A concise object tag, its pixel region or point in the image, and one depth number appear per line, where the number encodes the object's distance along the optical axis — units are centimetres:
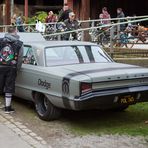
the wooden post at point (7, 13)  2582
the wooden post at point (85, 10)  2051
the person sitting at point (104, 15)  2392
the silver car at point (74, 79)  834
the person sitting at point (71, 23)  1836
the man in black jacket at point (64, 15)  1949
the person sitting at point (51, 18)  2508
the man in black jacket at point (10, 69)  997
